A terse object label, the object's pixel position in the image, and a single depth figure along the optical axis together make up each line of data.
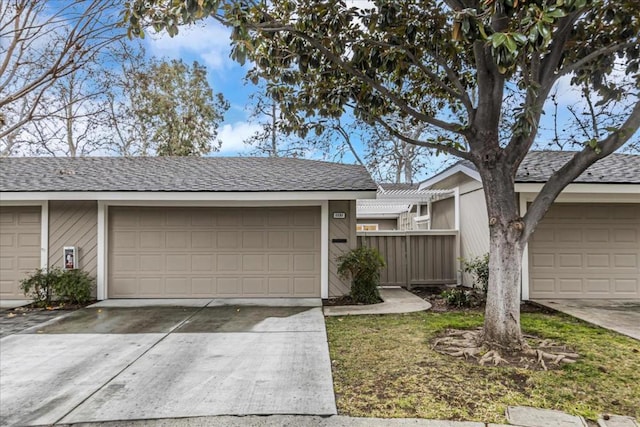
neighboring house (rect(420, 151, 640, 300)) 8.55
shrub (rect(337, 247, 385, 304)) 8.08
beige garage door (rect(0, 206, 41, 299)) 8.73
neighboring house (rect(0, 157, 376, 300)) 8.74
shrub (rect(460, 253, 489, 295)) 8.34
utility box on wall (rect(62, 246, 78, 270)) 8.48
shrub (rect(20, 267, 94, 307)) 8.10
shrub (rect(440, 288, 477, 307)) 7.89
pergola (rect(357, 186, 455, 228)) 11.49
